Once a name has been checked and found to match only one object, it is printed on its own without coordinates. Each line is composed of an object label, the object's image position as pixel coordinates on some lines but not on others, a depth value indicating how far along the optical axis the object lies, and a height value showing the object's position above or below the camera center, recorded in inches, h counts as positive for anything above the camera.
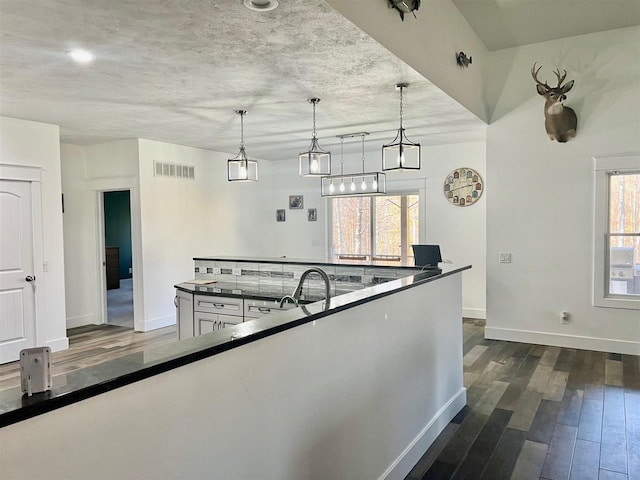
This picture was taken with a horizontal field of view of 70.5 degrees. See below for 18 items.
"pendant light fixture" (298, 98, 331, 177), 163.5 +23.6
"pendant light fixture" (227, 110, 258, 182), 176.6 +23.3
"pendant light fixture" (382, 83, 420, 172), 154.3 +25.3
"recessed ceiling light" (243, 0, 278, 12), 92.1 +45.6
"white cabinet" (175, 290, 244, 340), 155.5 -30.7
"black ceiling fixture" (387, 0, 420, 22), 119.6 +59.0
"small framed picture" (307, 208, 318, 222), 325.7 +8.5
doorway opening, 412.2 -17.6
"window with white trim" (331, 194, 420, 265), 291.0 -1.8
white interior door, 193.6 -18.7
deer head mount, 195.5 +49.1
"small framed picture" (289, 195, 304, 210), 331.3 +17.8
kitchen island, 42.7 -23.2
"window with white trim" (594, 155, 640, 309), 196.9 -5.9
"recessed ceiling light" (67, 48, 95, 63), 115.6 +45.3
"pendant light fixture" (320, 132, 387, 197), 207.6 +18.5
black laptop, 219.6 -14.4
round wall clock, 265.3 +22.4
